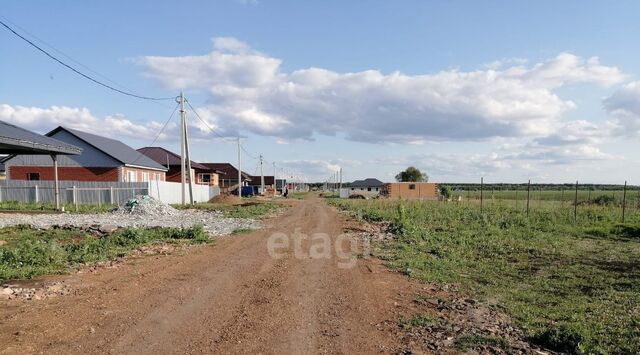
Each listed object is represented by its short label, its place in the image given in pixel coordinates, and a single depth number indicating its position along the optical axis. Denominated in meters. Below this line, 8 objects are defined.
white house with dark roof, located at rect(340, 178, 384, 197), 109.62
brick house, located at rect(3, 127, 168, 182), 35.88
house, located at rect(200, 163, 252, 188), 87.06
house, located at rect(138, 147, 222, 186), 53.38
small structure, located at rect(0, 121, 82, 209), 17.66
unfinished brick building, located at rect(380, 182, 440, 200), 70.88
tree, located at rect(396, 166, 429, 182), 110.22
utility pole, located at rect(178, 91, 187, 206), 30.64
